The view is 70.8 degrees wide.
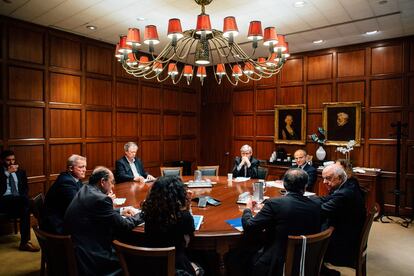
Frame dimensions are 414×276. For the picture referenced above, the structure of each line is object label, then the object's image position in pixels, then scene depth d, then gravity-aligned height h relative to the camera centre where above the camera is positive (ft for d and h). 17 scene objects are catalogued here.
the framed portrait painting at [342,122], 16.80 +0.66
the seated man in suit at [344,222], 7.75 -2.39
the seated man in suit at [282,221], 6.33 -1.96
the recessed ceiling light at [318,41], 16.22 +5.18
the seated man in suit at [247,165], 14.64 -1.64
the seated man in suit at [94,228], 6.46 -2.18
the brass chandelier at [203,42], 8.66 +2.95
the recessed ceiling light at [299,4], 11.25 +5.07
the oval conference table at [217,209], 6.70 -2.25
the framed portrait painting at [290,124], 18.83 +0.60
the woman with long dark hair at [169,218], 5.90 -1.75
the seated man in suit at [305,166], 12.49 -1.45
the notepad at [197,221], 7.04 -2.23
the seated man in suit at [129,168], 13.60 -1.72
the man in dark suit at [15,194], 11.41 -2.58
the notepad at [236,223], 7.04 -2.28
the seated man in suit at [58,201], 7.87 -1.92
